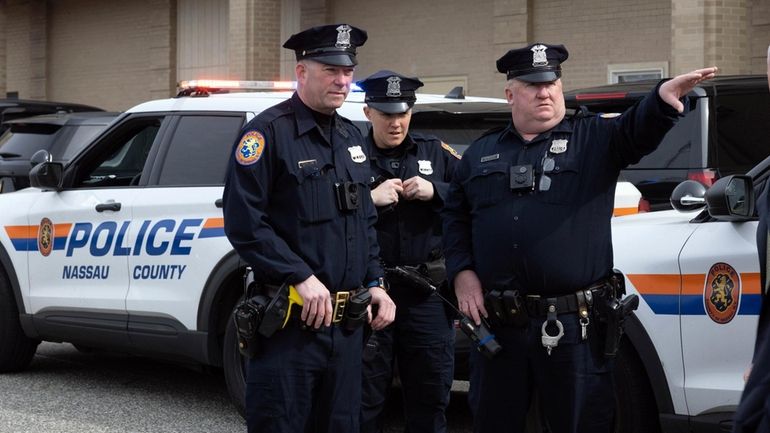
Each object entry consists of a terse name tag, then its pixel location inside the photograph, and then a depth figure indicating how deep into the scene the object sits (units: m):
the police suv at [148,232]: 6.55
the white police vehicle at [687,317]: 4.82
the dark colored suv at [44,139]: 11.30
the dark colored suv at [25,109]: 14.21
